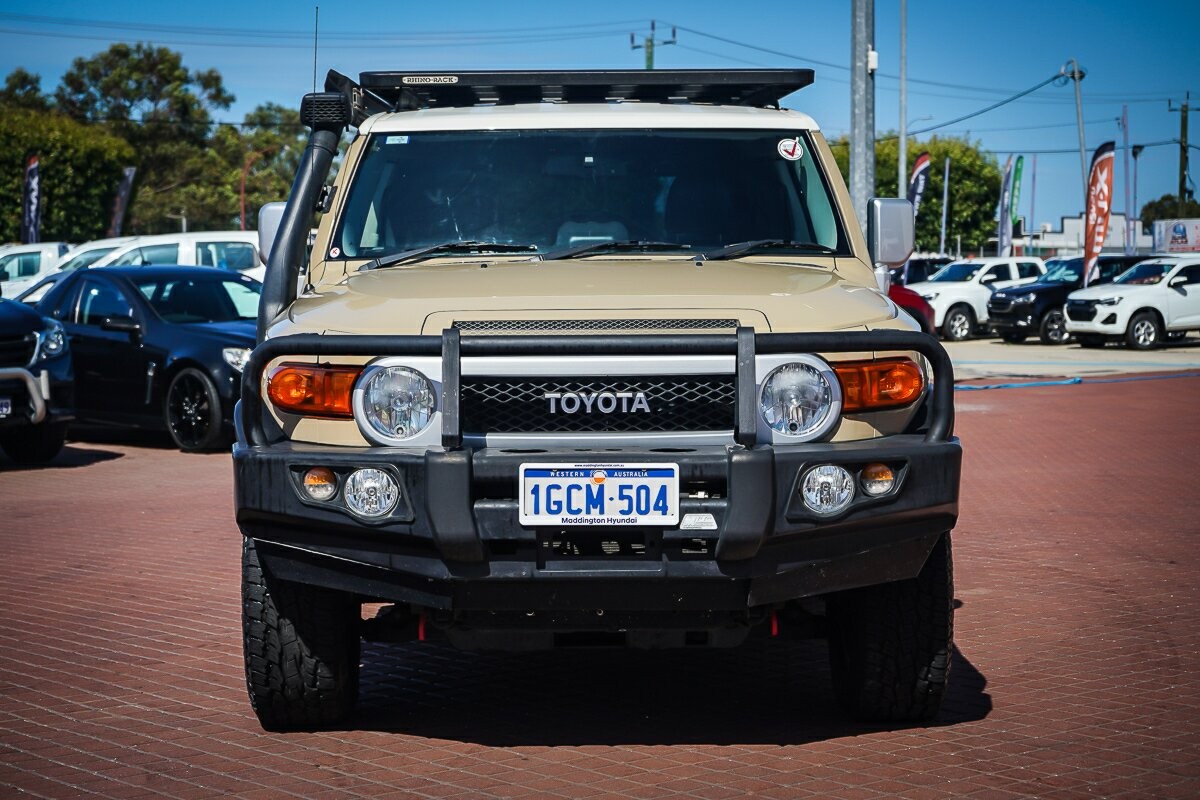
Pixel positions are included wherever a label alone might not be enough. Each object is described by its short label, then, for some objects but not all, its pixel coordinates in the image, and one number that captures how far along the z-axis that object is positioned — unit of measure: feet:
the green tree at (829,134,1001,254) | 273.75
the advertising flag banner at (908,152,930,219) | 107.55
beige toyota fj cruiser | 14.24
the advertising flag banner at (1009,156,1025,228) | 174.19
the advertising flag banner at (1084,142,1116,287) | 102.32
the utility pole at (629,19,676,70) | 203.21
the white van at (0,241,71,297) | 93.04
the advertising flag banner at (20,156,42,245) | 126.00
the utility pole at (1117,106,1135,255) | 234.99
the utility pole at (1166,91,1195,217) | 238.07
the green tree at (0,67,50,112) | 240.94
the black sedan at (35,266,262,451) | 45.34
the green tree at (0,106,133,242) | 201.87
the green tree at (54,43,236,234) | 243.60
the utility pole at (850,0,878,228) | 58.18
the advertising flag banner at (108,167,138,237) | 155.95
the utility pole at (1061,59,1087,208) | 176.86
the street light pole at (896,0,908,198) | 128.98
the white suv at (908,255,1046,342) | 108.68
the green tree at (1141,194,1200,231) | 413.06
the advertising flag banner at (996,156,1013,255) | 159.43
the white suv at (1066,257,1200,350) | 95.14
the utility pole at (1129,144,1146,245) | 241.74
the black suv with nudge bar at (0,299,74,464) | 42.09
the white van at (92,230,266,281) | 67.77
